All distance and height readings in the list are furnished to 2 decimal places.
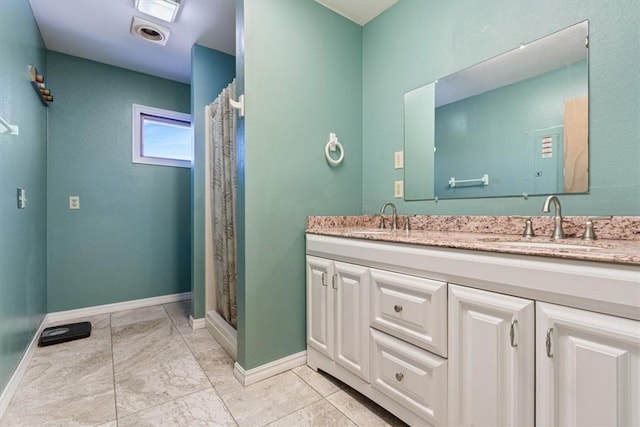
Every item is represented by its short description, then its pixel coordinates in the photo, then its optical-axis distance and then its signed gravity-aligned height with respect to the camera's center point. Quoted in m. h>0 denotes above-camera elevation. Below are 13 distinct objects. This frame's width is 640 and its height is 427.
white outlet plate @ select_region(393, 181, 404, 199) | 1.90 +0.15
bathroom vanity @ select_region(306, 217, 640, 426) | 0.73 -0.39
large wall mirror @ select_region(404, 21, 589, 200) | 1.23 +0.44
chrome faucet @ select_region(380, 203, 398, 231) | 1.88 -0.04
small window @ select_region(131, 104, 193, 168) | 2.91 +0.82
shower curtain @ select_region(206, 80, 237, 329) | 2.08 +0.12
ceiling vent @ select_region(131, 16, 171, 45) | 2.14 +1.43
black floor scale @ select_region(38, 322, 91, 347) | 2.09 -0.93
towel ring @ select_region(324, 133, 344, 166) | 1.88 +0.43
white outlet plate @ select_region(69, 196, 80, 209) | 2.62 +0.10
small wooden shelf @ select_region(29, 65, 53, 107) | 1.97 +0.93
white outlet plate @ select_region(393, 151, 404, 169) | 1.89 +0.35
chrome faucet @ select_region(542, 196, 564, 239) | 1.18 -0.04
